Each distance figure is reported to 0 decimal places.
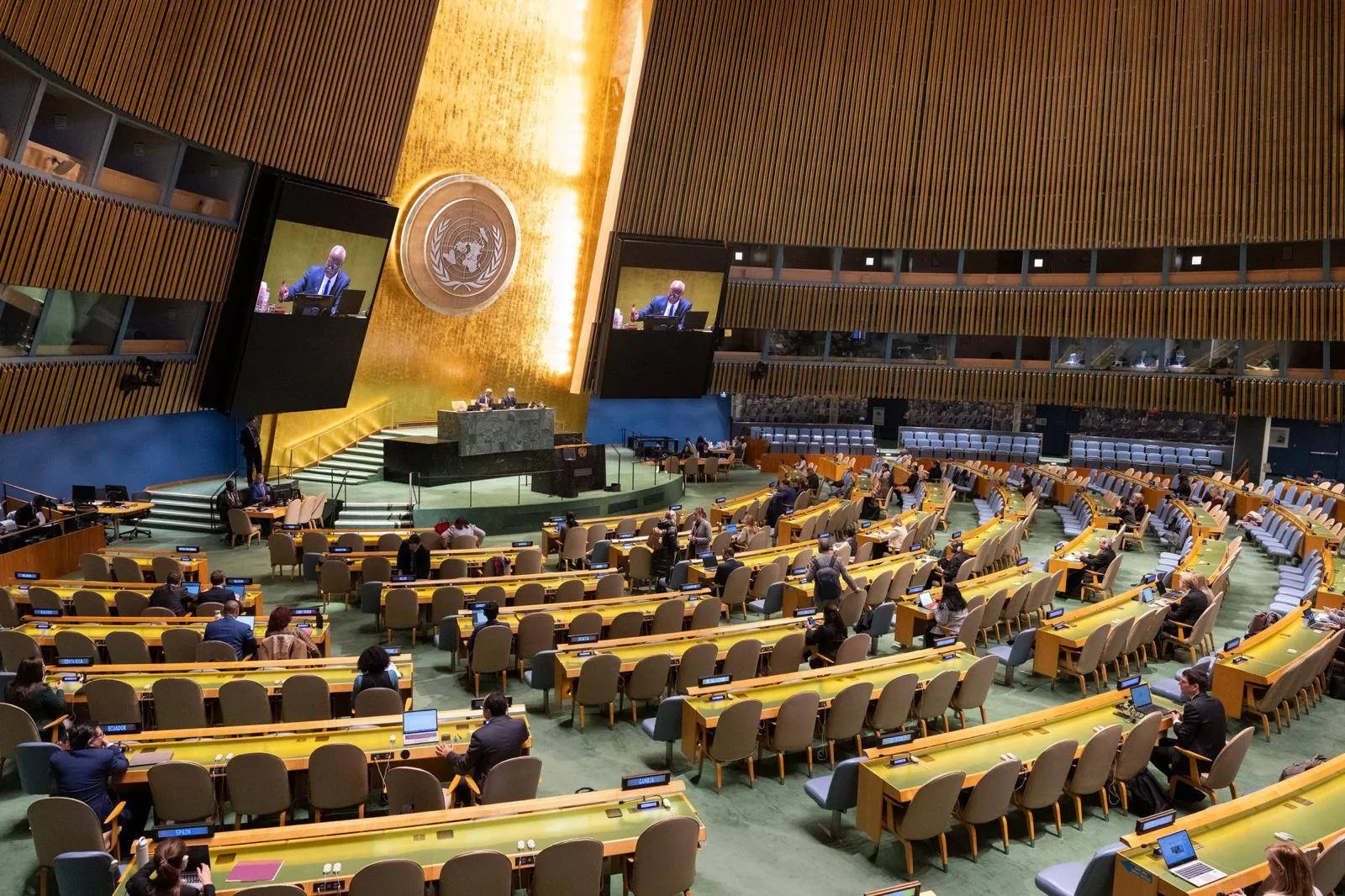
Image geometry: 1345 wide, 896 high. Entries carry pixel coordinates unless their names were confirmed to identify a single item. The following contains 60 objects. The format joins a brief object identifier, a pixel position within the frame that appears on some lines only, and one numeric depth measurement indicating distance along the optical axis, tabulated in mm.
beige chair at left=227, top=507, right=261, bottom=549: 14898
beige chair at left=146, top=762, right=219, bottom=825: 5434
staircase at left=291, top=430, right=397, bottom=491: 19094
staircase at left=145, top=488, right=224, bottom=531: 16203
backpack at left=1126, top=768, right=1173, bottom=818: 6613
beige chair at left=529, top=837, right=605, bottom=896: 4547
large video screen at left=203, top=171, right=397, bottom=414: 16406
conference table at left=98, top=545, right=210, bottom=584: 11527
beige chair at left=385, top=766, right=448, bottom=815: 5348
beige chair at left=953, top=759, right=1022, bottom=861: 5785
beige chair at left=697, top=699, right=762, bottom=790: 6680
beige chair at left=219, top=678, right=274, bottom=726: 6798
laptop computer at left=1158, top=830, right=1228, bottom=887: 4574
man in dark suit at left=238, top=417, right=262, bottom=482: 17453
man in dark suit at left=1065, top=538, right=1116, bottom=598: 12906
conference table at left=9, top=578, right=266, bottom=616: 9701
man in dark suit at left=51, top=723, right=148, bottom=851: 5262
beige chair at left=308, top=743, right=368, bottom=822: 5688
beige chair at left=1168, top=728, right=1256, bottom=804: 6293
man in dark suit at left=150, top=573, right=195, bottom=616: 9234
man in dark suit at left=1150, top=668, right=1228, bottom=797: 6664
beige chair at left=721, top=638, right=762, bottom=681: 8195
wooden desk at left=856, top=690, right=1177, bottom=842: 5773
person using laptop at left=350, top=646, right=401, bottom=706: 6836
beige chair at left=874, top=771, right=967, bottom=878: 5570
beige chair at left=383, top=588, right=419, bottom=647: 9891
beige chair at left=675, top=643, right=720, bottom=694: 8102
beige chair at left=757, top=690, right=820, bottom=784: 6875
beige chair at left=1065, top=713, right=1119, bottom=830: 6250
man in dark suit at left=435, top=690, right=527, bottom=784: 5773
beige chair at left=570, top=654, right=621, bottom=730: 7730
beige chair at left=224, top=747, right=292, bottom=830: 5574
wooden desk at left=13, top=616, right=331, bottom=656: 8078
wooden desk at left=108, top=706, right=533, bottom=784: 5762
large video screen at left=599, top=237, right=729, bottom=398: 23672
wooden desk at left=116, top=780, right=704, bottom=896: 4465
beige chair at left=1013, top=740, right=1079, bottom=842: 6039
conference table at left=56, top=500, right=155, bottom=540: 14133
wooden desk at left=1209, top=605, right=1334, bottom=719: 8273
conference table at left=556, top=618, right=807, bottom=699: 7891
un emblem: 20875
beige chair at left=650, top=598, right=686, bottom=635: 9539
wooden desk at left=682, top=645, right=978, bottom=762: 6898
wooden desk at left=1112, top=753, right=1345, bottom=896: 4578
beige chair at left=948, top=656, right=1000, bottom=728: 7816
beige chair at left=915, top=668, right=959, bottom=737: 7523
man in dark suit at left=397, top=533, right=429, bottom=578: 11359
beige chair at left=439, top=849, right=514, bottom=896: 4379
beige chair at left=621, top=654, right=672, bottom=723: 7859
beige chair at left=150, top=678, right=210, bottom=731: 6668
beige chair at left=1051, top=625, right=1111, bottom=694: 8930
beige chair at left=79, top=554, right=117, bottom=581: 11305
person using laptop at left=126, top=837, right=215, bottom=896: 3861
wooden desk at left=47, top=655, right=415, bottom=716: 6895
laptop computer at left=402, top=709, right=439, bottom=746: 6082
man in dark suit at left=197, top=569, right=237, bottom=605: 9328
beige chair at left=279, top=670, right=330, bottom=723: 6938
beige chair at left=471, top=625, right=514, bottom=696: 8500
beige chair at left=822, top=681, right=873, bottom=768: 7117
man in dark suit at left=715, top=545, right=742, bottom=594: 11375
